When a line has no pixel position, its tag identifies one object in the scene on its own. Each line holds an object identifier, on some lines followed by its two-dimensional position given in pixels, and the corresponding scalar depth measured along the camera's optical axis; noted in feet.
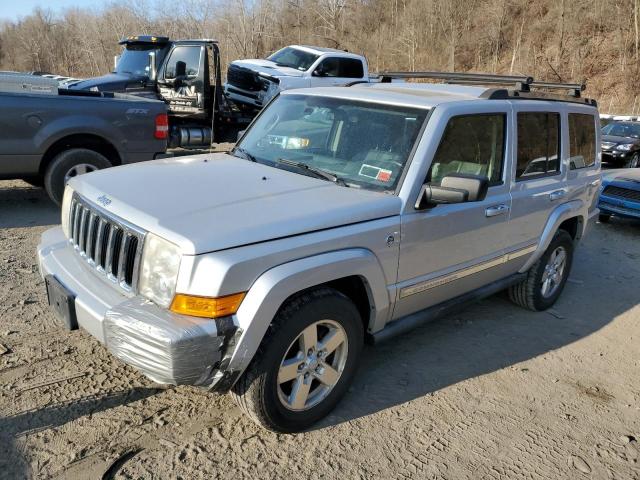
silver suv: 8.24
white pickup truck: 43.29
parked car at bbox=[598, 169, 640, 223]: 26.86
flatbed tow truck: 35.78
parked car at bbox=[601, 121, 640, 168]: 47.71
